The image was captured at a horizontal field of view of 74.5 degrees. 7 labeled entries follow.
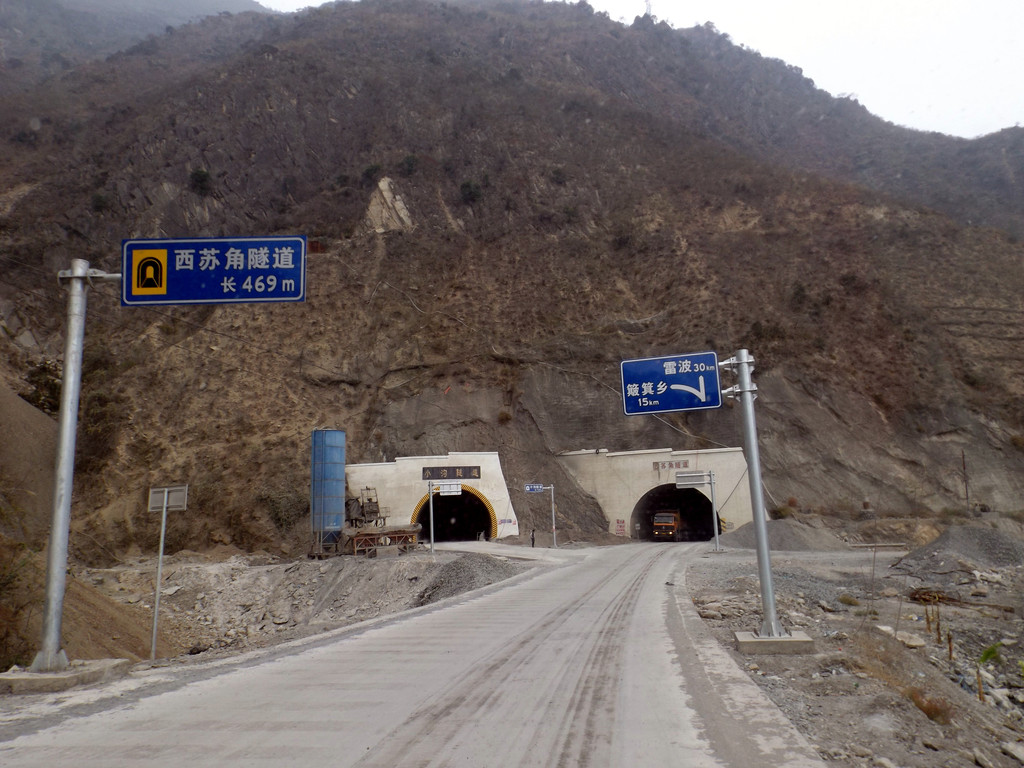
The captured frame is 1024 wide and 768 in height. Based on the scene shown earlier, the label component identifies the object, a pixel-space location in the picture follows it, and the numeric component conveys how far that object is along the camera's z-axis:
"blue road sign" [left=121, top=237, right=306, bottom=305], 8.14
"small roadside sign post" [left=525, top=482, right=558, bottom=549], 35.22
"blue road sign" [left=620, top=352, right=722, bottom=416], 10.66
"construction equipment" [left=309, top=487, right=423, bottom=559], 29.53
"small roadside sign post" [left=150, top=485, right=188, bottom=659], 13.16
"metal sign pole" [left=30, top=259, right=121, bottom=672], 6.59
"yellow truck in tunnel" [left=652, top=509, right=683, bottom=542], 44.00
